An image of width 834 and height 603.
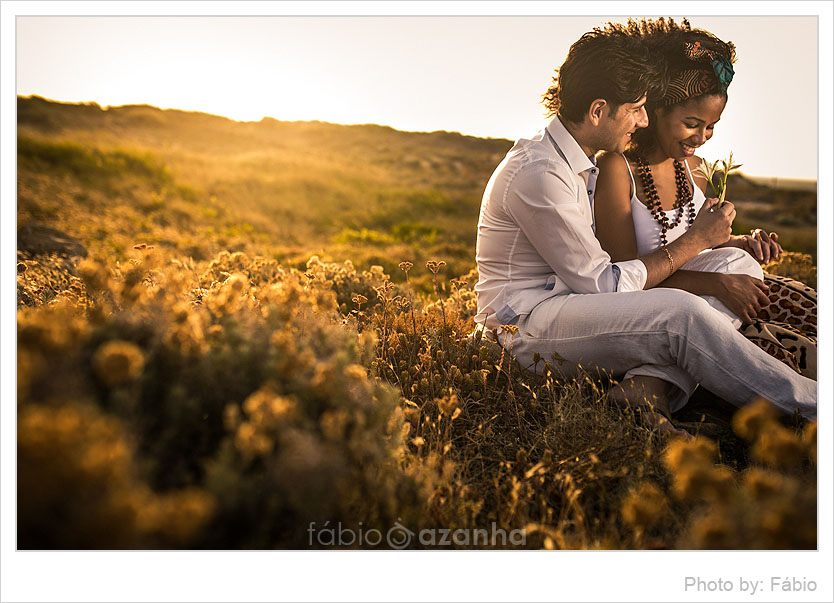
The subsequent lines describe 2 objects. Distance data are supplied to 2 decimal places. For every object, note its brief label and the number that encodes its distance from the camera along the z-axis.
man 2.90
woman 3.40
